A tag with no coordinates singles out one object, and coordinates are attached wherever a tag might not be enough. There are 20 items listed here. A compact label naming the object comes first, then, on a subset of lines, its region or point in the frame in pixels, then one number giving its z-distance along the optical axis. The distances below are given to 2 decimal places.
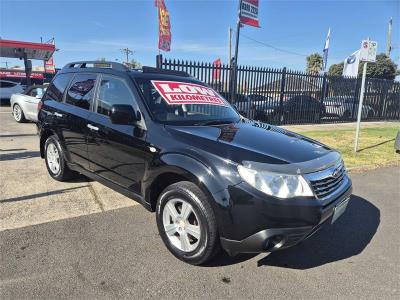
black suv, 2.88
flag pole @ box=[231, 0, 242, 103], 13.01
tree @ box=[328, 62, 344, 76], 52.74
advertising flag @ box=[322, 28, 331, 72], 22.93
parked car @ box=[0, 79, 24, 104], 21.77
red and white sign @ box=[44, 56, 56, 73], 50.43
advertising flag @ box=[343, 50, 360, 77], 11.09
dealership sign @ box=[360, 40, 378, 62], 8.41
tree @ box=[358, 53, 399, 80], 41.50
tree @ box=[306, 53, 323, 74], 57.56
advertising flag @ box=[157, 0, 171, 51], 18.75
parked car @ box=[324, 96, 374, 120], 16.59
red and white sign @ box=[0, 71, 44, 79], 46.23
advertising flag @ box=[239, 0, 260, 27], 14.93
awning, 22.41
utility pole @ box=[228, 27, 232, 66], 36.19
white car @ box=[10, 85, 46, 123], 11.60
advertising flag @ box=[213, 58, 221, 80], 12.54
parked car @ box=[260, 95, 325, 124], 14.36
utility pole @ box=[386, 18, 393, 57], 40.80
